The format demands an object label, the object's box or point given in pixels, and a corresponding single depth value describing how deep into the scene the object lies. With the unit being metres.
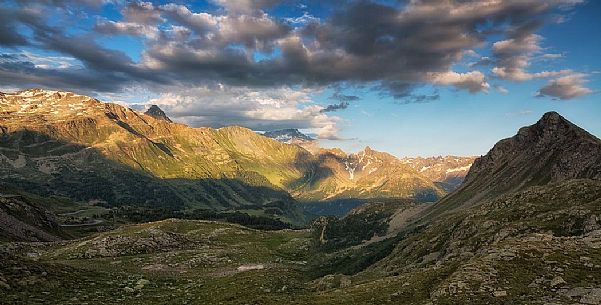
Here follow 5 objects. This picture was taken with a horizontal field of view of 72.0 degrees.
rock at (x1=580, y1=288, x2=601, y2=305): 24.76
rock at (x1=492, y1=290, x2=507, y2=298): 27.05
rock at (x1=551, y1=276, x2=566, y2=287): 27.91
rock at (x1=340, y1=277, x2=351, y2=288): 43.62
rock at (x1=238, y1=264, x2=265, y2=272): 78.19
